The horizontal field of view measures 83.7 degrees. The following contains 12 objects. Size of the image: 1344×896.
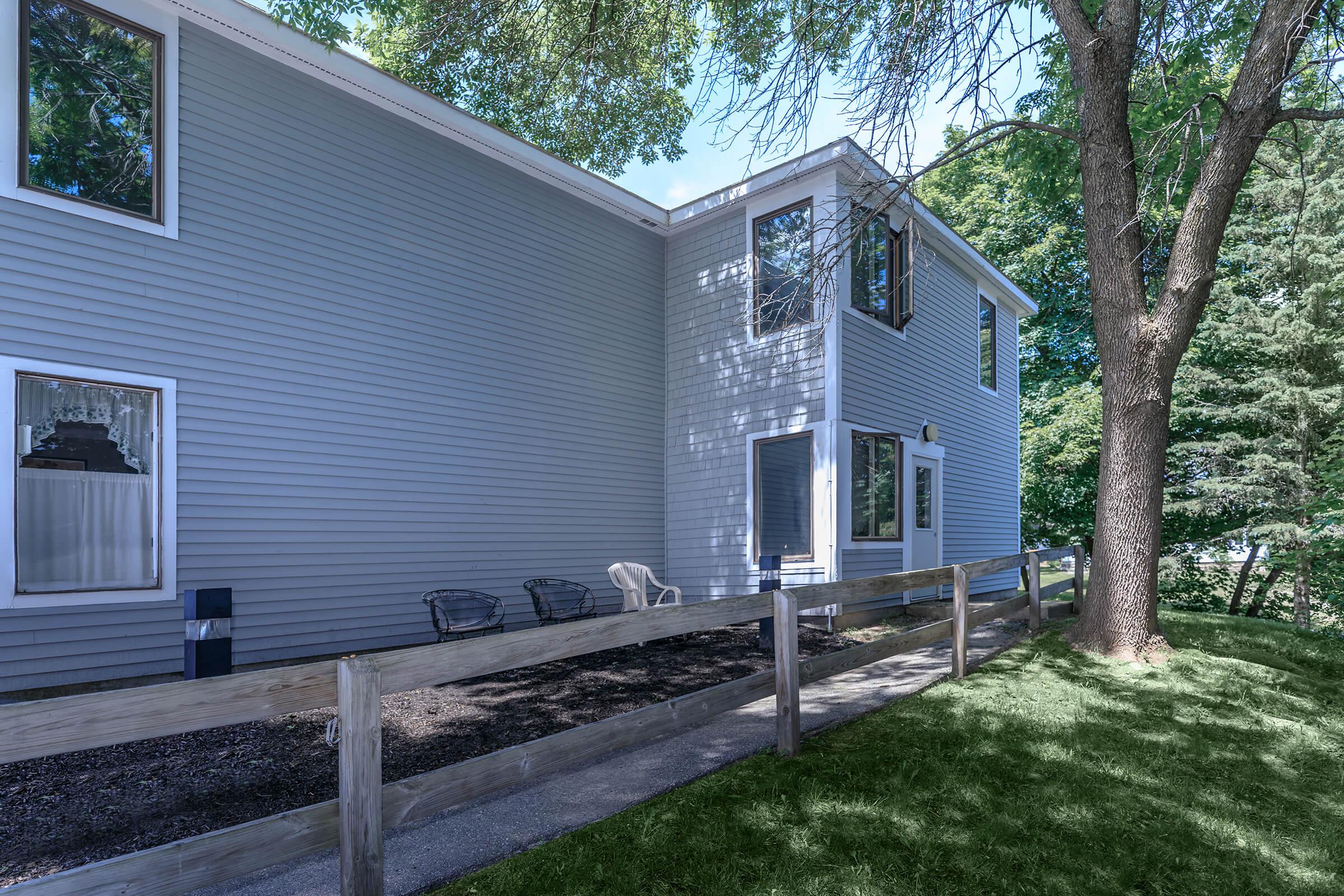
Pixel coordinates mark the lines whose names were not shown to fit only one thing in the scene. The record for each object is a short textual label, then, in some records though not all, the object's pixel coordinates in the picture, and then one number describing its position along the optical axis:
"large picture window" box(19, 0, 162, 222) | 5.85
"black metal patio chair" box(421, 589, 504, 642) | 7.45
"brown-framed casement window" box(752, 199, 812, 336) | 9.37
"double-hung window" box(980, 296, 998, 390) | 13.60
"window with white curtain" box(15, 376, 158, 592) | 5.70
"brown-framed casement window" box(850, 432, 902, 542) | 9.35
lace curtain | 5.74
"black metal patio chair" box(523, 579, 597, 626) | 8.36
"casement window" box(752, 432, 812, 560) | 9.26
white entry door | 10.43
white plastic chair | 8.79
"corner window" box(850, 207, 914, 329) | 9.78
